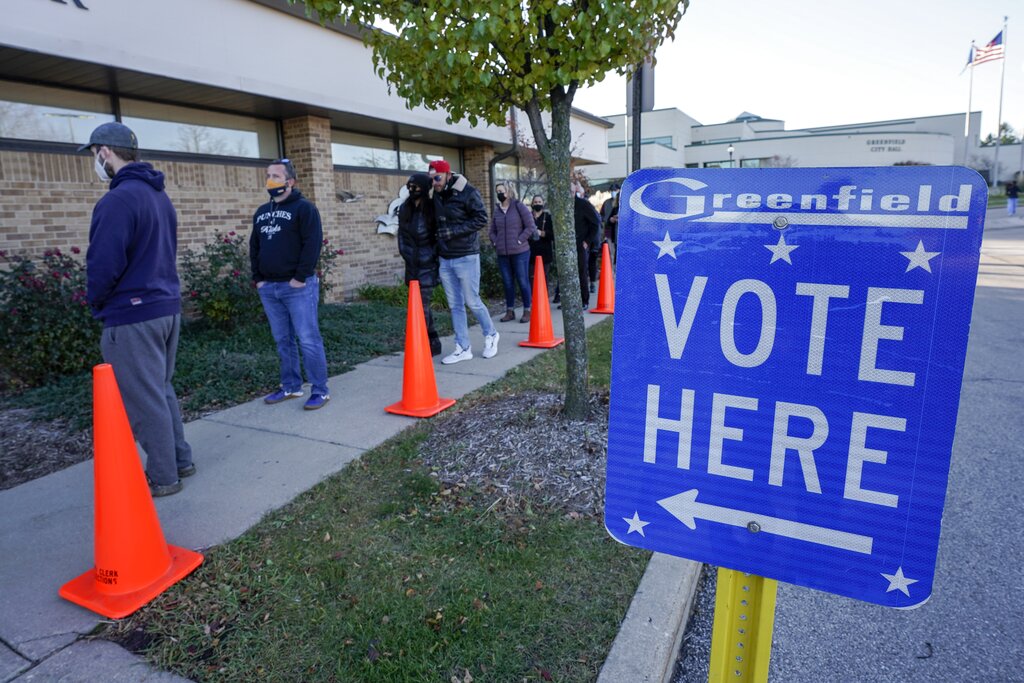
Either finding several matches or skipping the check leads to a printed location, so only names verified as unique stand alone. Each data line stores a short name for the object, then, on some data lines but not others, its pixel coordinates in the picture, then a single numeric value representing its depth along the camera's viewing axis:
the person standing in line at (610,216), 12.15
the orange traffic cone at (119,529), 2.77
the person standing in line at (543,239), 9.97
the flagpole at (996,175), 60.72
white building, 56.47
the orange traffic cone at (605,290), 9.81
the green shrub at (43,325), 5.59
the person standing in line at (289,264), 4.98
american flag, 34.47
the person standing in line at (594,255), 9.98
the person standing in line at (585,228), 9.69
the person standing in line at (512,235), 8.48
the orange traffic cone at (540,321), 7.43
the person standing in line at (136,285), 3.38
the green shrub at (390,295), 10.30
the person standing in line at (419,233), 6.39
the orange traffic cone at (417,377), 5.11
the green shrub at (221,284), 7.37
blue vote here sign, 1.15
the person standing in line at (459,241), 6.32
